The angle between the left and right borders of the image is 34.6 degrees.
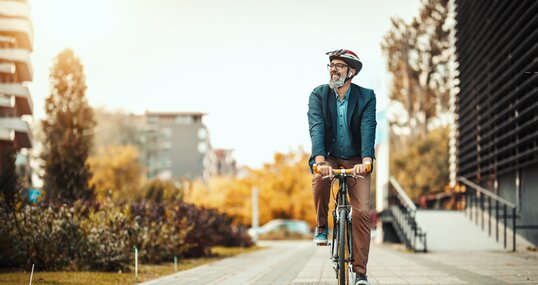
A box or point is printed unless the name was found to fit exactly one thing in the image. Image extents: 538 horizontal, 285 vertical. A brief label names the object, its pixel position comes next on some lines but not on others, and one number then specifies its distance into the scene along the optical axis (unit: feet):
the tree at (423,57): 153.79
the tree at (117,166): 245.86
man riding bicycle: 24.06
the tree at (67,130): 88.79
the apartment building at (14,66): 103.81
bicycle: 23.43
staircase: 67.77
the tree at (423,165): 159.12
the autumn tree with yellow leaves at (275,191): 182.19
